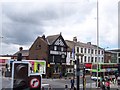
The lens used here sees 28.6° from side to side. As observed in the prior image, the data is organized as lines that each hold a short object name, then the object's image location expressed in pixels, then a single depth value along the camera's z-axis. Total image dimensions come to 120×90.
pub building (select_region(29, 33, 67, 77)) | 50.59
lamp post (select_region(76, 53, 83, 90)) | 9.88
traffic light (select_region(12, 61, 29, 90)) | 4.92
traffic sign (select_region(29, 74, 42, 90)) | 5.27
